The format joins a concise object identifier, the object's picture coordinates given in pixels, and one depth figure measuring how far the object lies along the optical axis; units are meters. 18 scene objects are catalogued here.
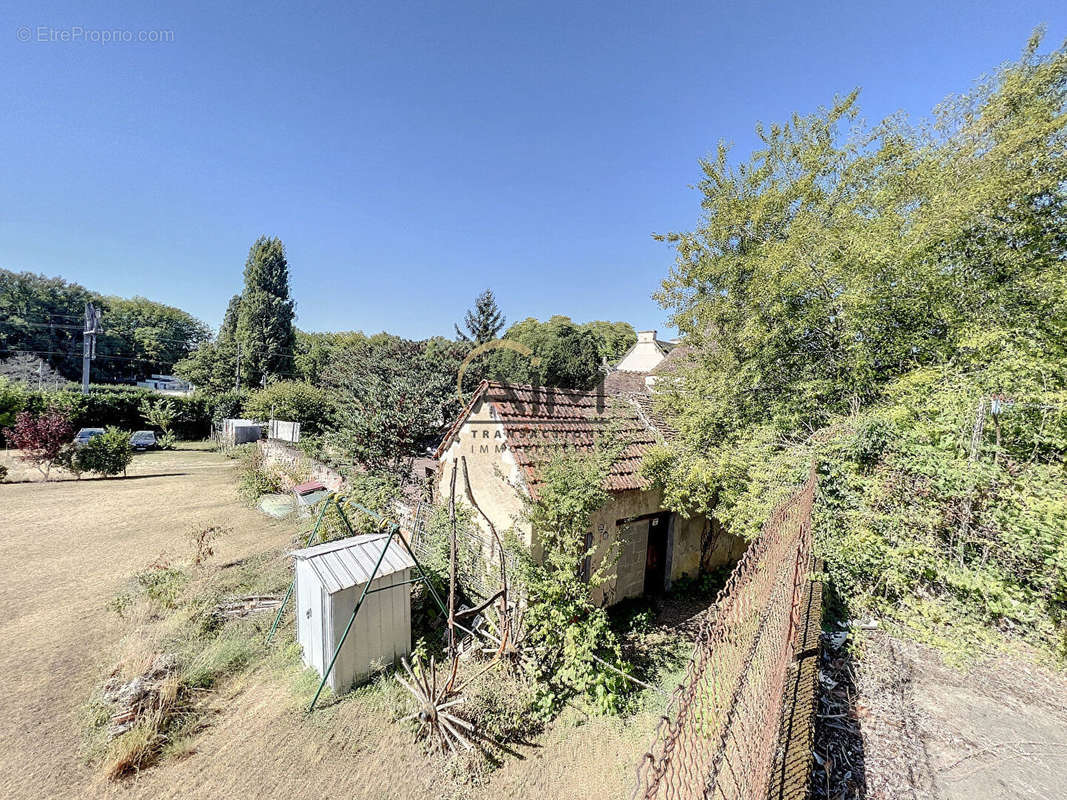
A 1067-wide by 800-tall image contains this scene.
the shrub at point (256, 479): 13.01
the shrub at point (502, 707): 4.55
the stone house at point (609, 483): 6.41
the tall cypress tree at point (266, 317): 32.97
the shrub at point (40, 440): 14.61
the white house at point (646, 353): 25.28
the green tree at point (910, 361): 3.91
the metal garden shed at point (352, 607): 4.97
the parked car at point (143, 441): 21.97
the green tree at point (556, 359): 26.94
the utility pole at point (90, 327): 26.94
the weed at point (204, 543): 7.90
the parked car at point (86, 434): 19.02
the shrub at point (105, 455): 14.96
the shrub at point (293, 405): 22.62
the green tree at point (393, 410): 10.48
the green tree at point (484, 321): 29.50
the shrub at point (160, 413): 23.67
